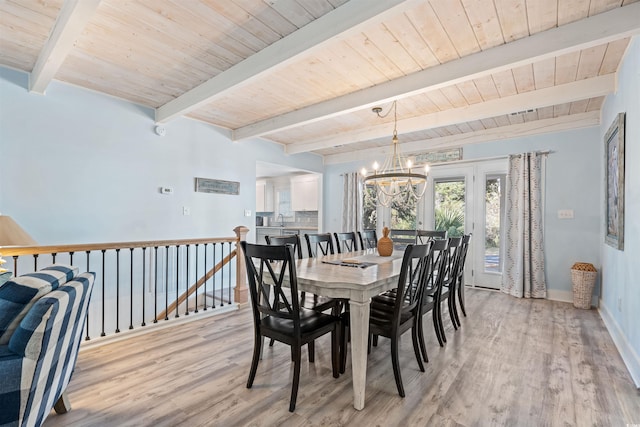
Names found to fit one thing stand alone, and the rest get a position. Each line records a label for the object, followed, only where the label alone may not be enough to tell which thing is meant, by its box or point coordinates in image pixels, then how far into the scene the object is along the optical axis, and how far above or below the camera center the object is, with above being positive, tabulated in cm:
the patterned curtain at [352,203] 638 +20
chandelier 302 +34
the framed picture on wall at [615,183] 281 +30
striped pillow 130 -37
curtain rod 453 +87
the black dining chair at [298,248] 277 -38
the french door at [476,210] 508 +5
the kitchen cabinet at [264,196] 794 +42
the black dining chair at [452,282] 311 -73
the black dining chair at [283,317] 191 -73
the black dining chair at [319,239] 351 -30
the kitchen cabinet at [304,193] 701 +46
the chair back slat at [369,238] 437 -36
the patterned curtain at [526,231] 455 -26
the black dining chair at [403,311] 204 -75
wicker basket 398 -89
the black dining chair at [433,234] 407 -27
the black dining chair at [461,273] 340 -70
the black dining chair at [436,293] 248 -70
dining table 191 -48
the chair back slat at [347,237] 393 -31
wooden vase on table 328 -34
